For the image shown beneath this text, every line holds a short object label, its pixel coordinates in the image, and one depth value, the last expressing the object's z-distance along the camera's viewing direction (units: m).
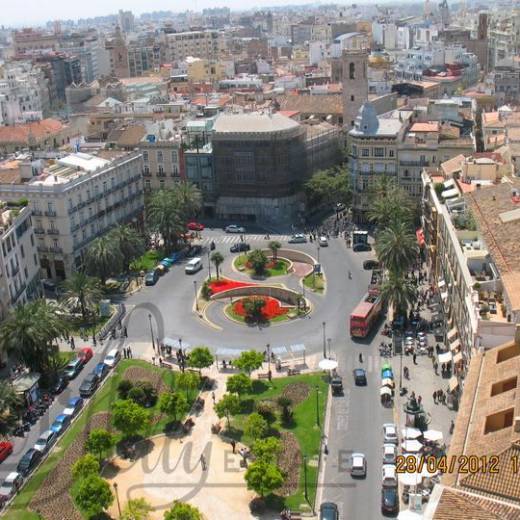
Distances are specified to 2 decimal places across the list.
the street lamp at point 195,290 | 90.28
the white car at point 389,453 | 57.03
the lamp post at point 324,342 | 76.32
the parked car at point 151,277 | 98.25
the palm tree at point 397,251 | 84.69
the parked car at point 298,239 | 113.69
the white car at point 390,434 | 59.59
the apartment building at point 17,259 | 79.38
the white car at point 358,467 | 56.12
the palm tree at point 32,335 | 70.25
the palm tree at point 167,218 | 107.38
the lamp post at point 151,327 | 80.36
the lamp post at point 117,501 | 53.55
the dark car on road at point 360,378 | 69.81
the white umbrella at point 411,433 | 58.91
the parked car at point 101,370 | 72.94
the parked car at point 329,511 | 51.20
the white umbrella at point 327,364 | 70.69
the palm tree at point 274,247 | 103.19
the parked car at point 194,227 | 122.88
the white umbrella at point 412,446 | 57.53
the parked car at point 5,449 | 60.72
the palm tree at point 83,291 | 84.50
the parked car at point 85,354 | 76.62
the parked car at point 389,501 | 51.84
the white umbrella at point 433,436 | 58.01
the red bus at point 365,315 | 78.56
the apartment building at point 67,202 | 98.31
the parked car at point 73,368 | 73.44
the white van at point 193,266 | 102.06
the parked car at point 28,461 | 58.50
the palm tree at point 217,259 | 97.69
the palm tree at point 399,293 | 79.69
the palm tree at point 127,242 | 97.94
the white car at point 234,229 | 121.94
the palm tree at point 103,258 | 93.12
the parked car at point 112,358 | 75.74
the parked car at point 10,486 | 55.88
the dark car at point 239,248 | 111.26
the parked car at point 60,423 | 63.62
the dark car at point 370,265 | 100.38
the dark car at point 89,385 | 70.06
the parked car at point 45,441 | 60.94
